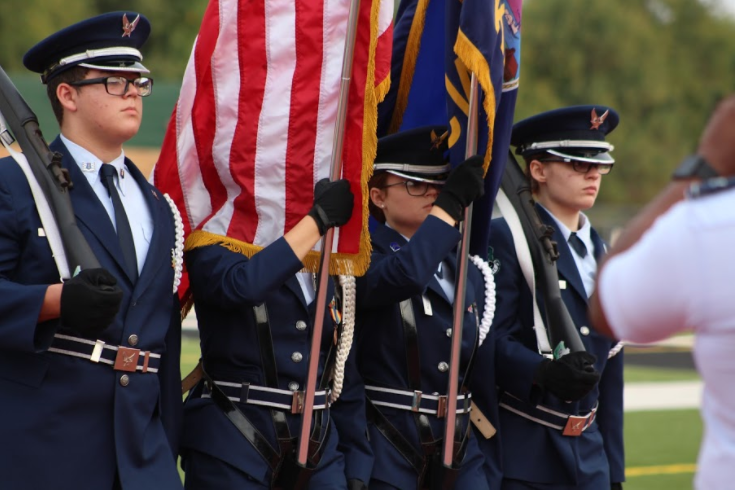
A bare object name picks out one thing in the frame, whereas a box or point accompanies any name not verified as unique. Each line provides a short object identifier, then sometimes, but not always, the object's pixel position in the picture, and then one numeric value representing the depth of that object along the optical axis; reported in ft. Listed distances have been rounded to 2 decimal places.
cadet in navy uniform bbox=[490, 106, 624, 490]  32.40
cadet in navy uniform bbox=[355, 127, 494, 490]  29.35
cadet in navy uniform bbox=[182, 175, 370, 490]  27.68
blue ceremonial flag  30.01
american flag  29.68
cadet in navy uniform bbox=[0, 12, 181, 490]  24.63
